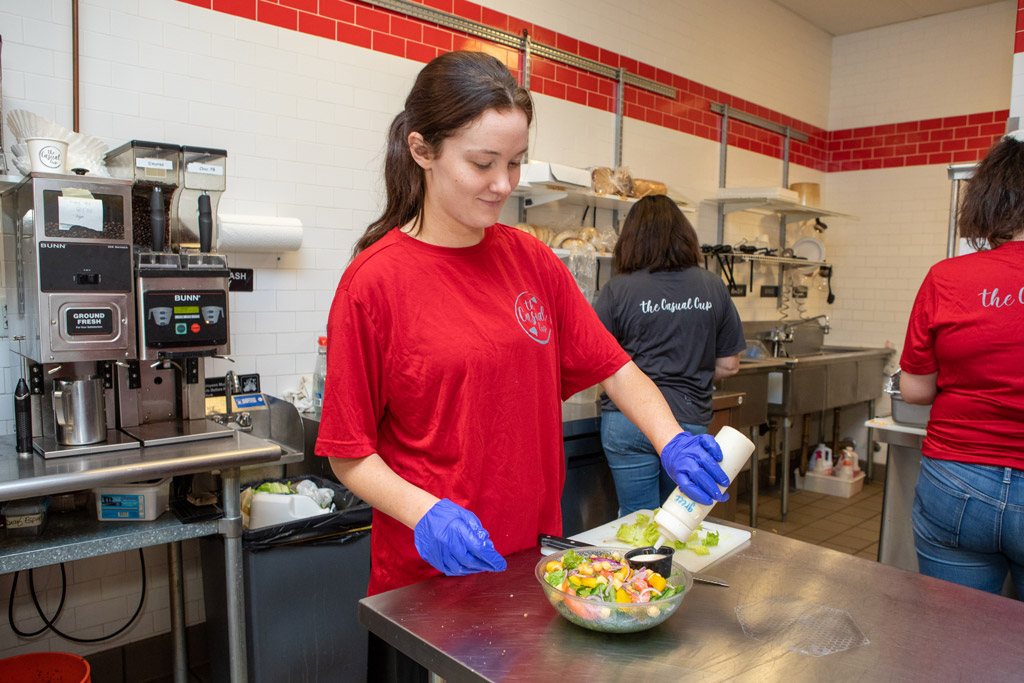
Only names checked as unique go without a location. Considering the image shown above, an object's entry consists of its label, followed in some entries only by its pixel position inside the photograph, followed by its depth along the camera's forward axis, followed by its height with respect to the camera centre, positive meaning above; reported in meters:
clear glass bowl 1.15 -0.50
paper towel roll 2.88 +0.21
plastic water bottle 3.14 -0.38
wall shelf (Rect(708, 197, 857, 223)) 5.39 +0.68
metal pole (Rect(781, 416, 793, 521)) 4.77 -1.03
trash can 2.41 -1.05
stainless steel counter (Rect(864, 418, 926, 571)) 2.95 -0.80
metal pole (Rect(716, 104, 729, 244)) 5.53 +1.07
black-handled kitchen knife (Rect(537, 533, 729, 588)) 1.47 -0.50
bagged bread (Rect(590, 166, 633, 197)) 4.25 +0.64
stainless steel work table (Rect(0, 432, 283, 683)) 1.93 -0.56
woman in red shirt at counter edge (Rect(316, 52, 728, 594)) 1.31 -0.13
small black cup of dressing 1.25 -0.45
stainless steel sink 4.95 -0.61
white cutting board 1.55 -0.55
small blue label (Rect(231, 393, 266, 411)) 2.97 -0.47
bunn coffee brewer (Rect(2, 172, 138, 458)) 2.05 -0.05
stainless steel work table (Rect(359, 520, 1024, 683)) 1.10 -0.55
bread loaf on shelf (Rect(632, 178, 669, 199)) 4.42 +0.63
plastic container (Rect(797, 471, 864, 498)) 5.51 -1.42
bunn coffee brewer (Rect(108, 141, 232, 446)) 2.23 -0.04
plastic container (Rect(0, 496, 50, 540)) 2.05 -0.65
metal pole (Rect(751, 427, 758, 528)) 4.38 -1.17
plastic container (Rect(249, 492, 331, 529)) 2.63 -0.79
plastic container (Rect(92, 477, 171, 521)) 2.23 -0.66
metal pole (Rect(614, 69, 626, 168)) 4.69 +1.16
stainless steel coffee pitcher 2.13 -0.37
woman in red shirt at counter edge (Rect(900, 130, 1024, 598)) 1.96 -0.25
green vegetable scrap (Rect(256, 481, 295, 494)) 2.74 -0.75
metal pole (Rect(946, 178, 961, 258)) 3.13 +0.37
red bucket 2.27 -1.19
